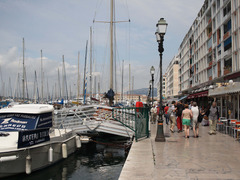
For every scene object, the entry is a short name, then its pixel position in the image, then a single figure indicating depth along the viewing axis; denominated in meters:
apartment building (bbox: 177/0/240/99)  31.35
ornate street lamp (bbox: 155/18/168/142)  11.91
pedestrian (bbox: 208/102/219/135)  14.36
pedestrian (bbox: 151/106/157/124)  23.56
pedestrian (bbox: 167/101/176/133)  16.00
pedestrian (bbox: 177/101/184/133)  15.61
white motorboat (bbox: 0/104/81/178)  9.11
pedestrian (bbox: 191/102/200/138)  13.61
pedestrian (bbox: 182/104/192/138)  13.17
